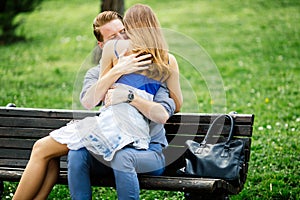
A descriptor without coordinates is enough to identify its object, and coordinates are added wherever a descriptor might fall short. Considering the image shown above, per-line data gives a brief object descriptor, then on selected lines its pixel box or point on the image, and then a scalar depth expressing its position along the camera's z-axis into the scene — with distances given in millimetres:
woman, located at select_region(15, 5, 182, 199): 7816
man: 7371
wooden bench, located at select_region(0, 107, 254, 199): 7477
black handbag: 7617
